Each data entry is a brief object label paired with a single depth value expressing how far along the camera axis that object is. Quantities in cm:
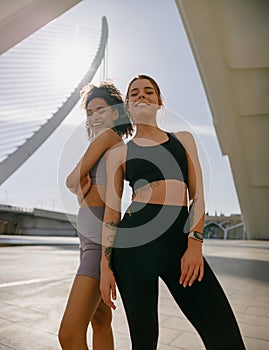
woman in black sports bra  129
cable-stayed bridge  1758
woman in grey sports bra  147
